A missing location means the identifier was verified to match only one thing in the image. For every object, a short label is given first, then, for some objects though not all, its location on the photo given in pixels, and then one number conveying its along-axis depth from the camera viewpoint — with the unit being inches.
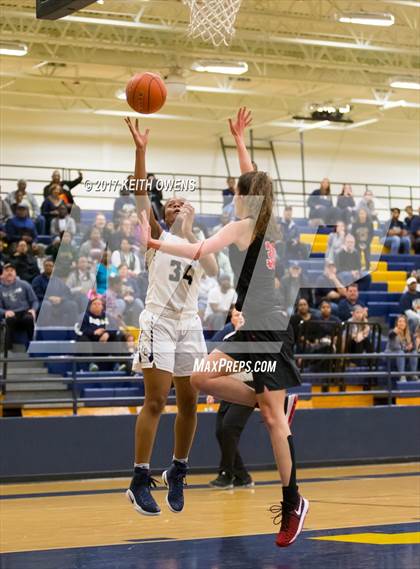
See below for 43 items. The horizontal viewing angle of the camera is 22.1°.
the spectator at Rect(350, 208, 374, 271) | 723.4
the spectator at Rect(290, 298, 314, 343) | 607.6
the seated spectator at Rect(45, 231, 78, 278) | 574.6
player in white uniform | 277.1
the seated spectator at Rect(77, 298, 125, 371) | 548.4
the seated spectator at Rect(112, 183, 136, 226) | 649.2
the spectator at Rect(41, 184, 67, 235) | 740.6
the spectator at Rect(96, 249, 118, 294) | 570.6
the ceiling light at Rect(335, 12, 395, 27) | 774.5
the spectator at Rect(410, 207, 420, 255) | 884.0
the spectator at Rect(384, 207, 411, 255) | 857.5
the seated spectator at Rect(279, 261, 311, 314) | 619.2
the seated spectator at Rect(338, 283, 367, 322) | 663.8
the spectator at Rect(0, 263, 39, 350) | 562.9
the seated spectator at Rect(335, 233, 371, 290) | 697.6
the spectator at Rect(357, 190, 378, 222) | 770.2
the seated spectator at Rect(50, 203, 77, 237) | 707.4
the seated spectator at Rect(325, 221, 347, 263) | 702.5
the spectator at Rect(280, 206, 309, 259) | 699.4
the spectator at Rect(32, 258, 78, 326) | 558.6
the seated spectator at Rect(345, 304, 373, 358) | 626.2
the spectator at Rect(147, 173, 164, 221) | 737.6
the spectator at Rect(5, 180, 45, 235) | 737.0
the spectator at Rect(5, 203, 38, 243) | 684.7
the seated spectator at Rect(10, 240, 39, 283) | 633.0
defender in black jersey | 263.7
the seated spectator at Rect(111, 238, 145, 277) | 590.6
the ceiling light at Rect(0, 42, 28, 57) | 804.0
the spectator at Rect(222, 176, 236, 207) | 874.1
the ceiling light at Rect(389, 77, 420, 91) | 966.4
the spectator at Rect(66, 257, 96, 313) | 561.9
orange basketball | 282.5
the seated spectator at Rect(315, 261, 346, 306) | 678.5
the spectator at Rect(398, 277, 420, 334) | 729.6
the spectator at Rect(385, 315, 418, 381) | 646.6
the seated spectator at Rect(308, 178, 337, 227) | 775.1
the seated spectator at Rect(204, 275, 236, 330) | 573.6
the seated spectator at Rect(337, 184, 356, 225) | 749.9
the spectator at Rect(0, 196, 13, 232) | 725.9
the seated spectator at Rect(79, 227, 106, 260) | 588.5
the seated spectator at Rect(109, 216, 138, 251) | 605.3
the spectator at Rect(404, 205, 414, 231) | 940.3
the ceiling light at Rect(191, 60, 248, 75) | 846.5
